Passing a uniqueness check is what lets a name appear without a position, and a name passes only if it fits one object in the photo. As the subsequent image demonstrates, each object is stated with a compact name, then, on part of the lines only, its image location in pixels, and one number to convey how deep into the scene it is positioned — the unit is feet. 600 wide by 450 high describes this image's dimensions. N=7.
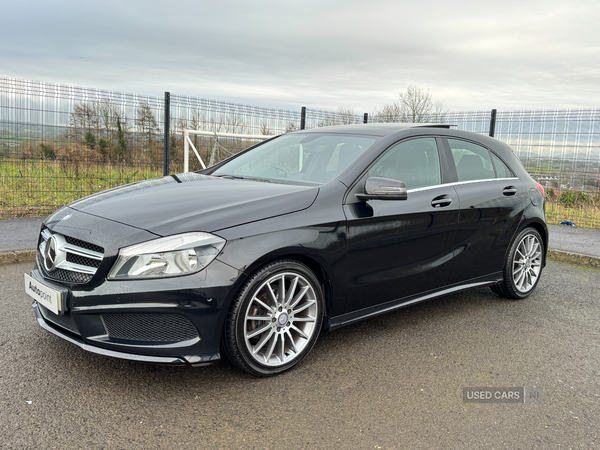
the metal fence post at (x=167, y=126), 32.68
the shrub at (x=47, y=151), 28.86
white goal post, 33.63
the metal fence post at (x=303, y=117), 39.68
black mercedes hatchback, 9.41
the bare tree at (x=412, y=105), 90.53
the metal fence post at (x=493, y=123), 37.99
